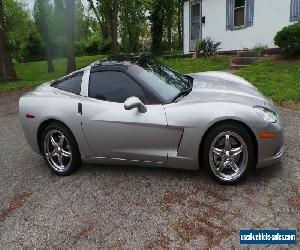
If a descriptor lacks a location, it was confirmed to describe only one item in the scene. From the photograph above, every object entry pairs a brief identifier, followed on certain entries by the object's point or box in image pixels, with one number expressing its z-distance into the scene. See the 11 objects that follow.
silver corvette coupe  3.91
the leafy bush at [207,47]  15.11
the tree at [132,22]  24.69
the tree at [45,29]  20.75
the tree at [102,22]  33.50
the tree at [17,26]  30.26
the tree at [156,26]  25.17
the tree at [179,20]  29.71
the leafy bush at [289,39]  11.31
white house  13.08
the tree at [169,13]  26.81
